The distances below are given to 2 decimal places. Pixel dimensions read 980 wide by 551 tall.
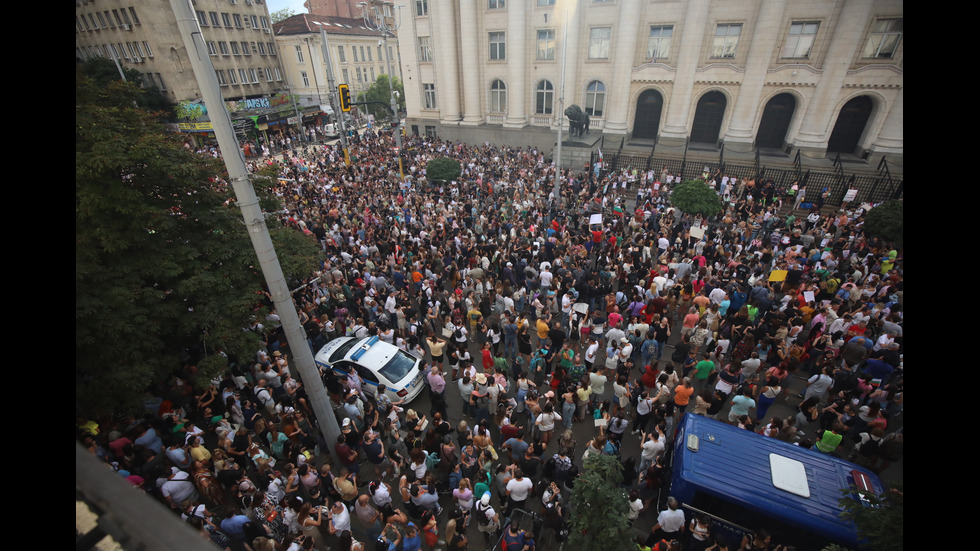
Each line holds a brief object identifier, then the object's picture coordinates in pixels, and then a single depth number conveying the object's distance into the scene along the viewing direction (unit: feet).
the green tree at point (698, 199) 53.11
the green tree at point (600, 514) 17.33
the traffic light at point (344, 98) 62.23
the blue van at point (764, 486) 19.29
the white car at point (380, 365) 31.17
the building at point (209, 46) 114.62
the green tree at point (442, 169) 74.18
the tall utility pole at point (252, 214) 16.57
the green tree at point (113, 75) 110.01
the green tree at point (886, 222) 44.32
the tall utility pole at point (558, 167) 64.80
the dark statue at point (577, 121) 88.99
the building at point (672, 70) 77.71
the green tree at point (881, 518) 14.61
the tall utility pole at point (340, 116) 79.89
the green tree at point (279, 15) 243.40
